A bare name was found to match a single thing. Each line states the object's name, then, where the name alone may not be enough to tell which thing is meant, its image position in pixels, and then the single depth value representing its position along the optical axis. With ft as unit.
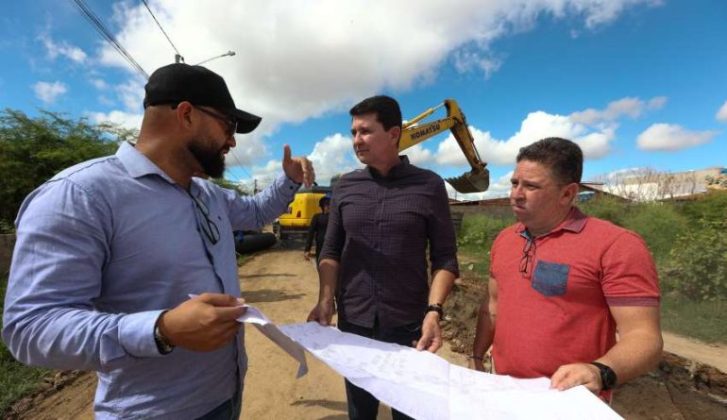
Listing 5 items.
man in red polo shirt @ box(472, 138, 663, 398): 4.79
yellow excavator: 31.96
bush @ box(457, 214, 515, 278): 53.85
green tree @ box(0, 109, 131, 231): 33.09
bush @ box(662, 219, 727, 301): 25.08
